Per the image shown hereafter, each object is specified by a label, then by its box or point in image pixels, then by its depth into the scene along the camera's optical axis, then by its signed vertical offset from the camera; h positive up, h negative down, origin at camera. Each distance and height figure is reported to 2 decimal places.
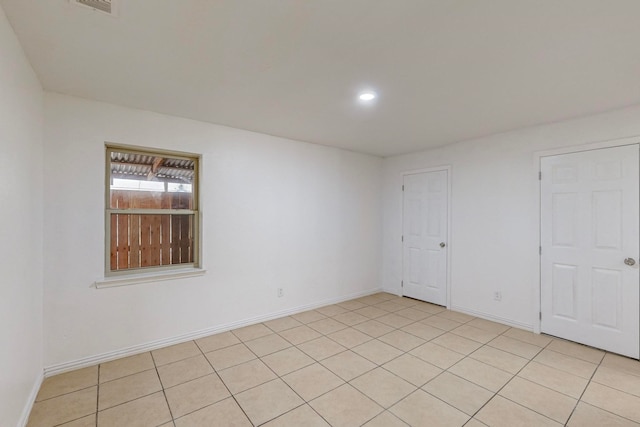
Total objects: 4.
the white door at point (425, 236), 4.33 -0.37
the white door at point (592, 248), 2.81 -0.37
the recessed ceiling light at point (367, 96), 2.49 +1.03
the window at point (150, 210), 2.88 +0.04
